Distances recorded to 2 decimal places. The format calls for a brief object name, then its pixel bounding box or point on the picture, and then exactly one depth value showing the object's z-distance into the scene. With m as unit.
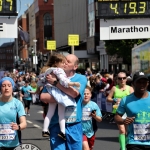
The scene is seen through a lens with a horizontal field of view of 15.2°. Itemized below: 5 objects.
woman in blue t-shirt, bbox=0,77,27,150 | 6.83
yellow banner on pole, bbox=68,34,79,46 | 25.09
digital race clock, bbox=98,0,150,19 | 17.98
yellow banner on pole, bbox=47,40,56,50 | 37.17
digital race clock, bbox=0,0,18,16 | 18.11
